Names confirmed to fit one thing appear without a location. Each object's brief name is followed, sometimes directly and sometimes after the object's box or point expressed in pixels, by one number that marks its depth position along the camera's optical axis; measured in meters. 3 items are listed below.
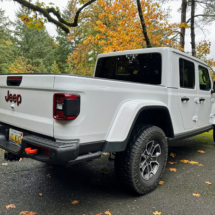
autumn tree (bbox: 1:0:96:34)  7.36
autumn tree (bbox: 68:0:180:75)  8.93
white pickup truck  2.02
